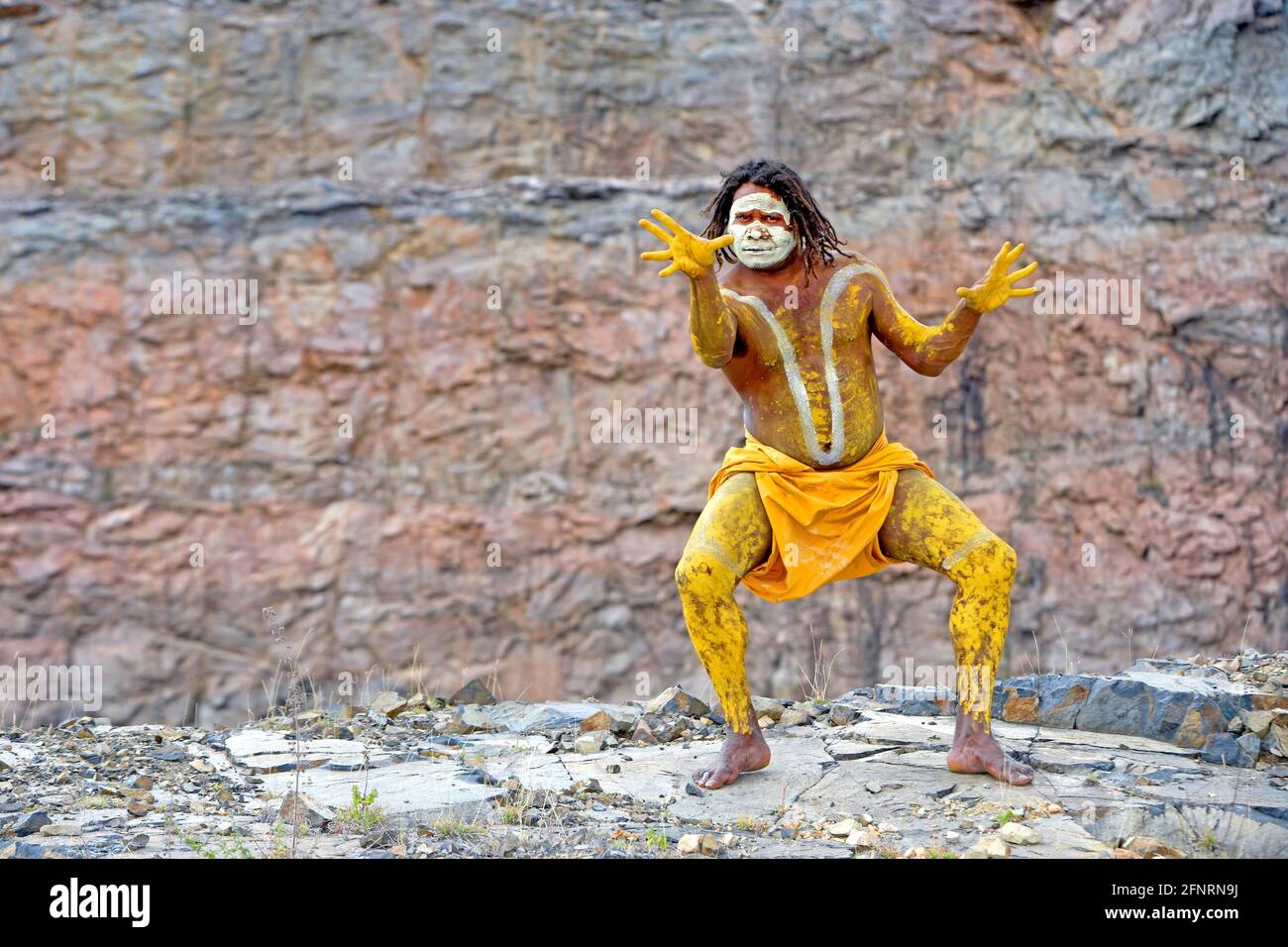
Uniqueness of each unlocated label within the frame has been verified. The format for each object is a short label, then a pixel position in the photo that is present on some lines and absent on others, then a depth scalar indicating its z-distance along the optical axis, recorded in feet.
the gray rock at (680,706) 19.11
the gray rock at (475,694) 21.77
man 14.49
